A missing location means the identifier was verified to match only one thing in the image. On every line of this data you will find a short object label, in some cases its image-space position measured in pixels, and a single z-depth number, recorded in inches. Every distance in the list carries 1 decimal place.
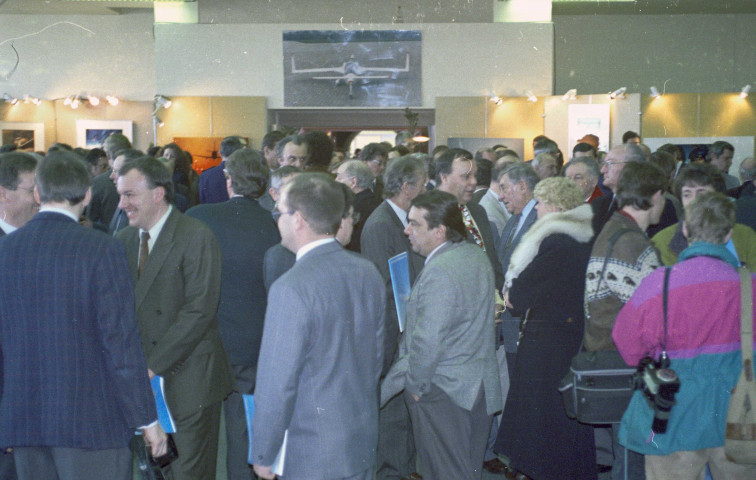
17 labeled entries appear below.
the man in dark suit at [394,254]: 154.7
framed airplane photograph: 522.9
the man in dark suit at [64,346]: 96.5
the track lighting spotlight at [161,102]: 513.9
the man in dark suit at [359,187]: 178.7
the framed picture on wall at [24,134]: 562.9
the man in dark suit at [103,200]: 225.0
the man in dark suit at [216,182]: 229.3
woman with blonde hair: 145.6
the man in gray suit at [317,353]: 90.6
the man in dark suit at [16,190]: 131.7
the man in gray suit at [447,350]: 126.3
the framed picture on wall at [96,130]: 565.6
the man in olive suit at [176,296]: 122.3
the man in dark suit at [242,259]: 143.9
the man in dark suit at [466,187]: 174.2
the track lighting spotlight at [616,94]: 514.2
